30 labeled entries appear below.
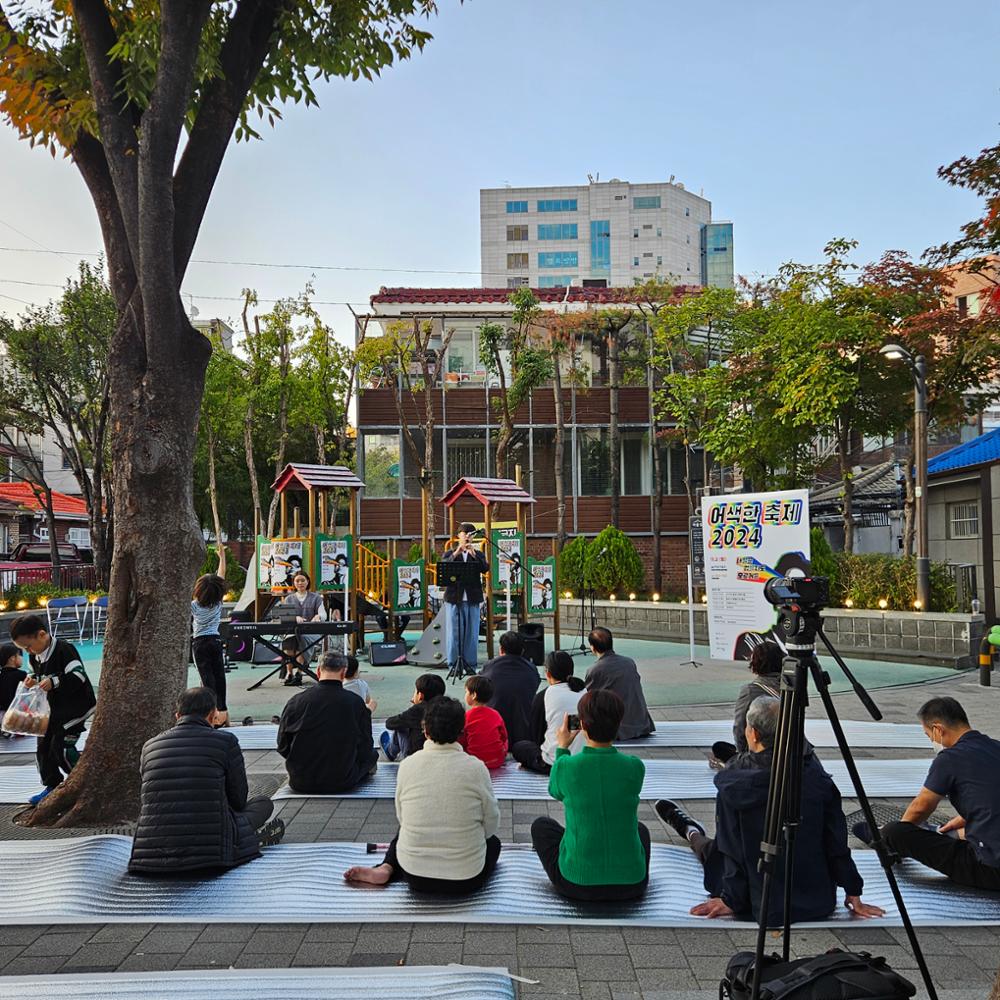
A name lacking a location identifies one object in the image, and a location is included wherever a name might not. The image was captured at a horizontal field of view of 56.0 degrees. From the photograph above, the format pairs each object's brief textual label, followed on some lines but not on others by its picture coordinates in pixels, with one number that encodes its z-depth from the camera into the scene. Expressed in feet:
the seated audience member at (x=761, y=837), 14.56
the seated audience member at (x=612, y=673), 26.84
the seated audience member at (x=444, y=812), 16.02
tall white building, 217.56
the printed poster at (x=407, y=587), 55.72
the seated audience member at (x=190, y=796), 16.80
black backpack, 9.05
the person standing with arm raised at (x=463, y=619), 48.06
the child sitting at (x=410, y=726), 22.88
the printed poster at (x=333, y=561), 53.01
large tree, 21.44
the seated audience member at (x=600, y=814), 15.43
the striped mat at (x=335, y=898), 15.40
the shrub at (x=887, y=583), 51.70
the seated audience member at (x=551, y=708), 24.44
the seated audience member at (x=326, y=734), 22.58
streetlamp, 49.60
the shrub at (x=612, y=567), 72.74
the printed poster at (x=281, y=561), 53.57
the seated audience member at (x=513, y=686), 26.58
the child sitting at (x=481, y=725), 23.02
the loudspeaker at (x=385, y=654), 51.83
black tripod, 11.34
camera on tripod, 11.46
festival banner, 36.40
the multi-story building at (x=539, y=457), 94.17
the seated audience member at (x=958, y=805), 15.78
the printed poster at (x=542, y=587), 55.83
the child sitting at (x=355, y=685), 26.30
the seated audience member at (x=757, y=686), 21.53
